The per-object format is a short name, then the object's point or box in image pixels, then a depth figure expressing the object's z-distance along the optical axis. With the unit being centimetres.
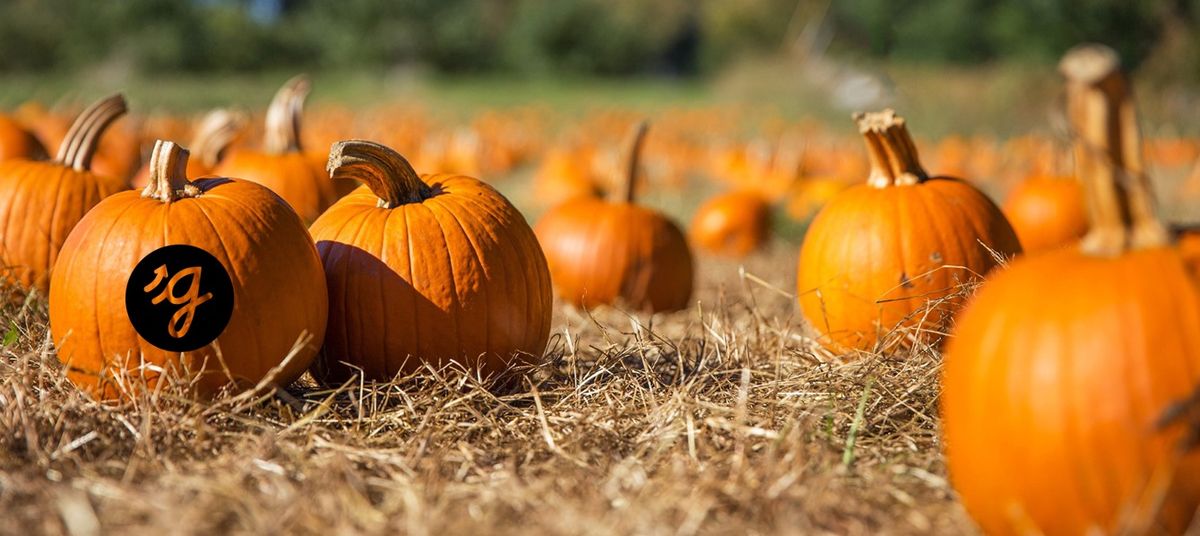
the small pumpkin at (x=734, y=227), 778
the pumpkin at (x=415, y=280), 313
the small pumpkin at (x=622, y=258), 536
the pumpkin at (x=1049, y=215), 592
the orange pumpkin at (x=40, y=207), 387
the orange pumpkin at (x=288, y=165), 481
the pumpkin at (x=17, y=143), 534
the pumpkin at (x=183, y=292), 281
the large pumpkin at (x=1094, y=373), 198
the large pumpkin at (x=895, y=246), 365
